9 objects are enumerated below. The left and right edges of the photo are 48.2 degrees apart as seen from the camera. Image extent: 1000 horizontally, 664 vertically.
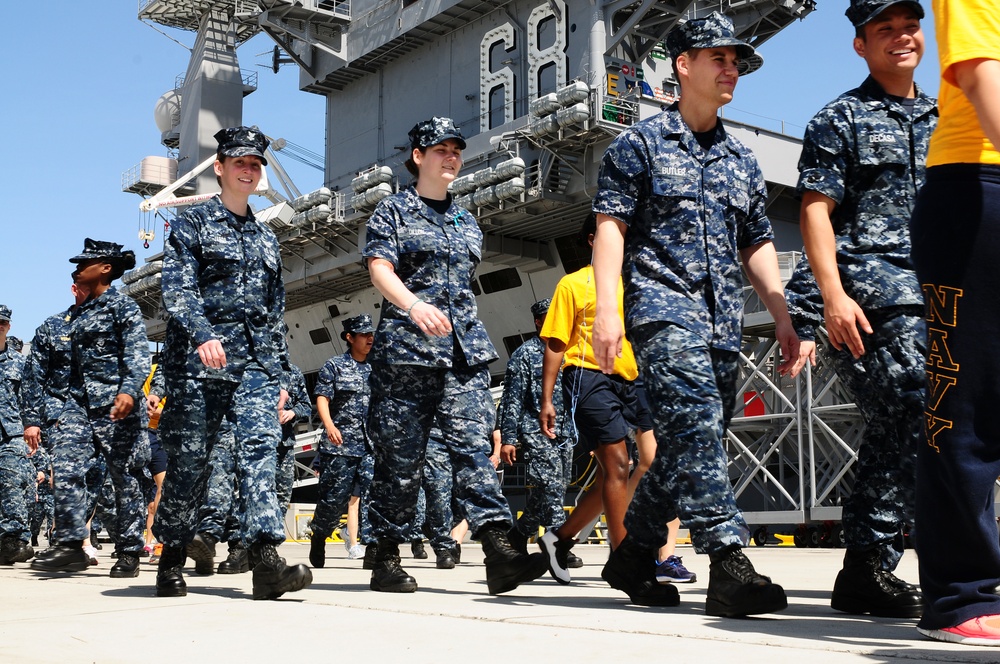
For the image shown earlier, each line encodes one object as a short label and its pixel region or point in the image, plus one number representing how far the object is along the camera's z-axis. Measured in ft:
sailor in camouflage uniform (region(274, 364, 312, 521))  19.08
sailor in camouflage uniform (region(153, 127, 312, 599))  16.08
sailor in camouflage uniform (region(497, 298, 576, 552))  27.63
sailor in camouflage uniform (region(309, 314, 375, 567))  29.04
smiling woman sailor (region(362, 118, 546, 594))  16.28
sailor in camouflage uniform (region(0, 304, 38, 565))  28.50
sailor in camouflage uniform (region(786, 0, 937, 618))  12.40
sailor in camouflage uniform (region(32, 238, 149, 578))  23.75
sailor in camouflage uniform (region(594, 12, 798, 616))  12.26
